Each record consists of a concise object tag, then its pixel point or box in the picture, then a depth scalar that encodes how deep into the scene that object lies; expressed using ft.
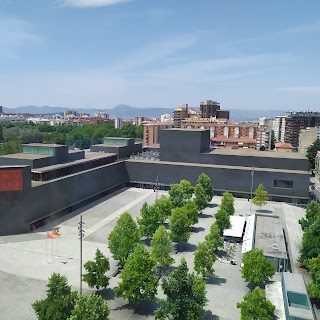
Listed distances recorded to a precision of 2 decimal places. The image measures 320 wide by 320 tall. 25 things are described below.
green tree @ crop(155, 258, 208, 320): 75.00
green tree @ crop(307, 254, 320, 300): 93.20
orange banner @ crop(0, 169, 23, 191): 139.74
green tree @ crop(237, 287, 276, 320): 77.92
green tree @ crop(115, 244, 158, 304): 85.81
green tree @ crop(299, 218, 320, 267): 114.11
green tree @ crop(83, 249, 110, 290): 93.25
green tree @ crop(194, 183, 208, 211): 174.29
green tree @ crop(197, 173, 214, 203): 188.55
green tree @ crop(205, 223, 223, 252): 115.30
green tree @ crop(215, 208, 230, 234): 142.22
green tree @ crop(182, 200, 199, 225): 145.07
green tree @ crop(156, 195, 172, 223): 148.77
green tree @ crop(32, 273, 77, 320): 72.64
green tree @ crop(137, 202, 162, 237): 132.26
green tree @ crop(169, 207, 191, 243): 128.16
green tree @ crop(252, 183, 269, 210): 187.32
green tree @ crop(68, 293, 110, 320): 68.18
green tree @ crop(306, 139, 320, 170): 344.28
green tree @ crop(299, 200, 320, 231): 141.55
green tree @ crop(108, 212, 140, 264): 105.60
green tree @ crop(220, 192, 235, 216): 160.25
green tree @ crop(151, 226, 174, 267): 105.81
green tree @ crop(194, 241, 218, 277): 102.83
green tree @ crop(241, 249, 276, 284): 98.73
